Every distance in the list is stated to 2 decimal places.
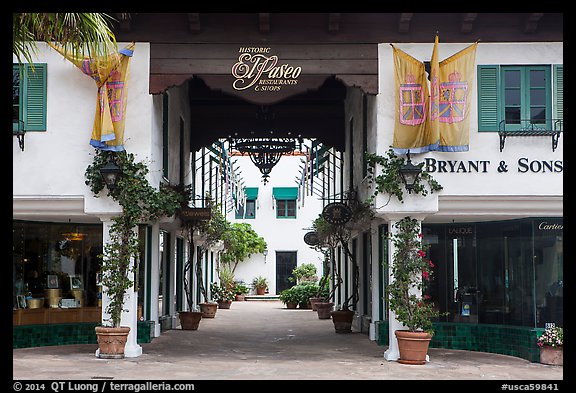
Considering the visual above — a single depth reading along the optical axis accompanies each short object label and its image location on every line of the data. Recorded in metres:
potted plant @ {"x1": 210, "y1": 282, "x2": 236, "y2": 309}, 30.78
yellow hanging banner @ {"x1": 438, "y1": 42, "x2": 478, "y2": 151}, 13.60
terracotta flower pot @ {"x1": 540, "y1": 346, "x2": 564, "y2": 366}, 13.66
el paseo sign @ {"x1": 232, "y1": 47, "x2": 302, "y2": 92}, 14.00
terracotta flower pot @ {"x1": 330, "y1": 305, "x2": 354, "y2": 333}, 19.69
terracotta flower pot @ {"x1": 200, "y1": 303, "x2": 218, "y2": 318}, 25.59
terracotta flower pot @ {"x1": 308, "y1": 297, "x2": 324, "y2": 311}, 29.37
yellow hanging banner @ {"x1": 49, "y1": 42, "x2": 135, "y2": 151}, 13.55
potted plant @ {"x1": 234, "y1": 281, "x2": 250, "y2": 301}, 37.67
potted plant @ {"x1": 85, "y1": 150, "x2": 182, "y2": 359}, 13.70
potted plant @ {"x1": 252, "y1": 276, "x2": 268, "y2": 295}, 40.34
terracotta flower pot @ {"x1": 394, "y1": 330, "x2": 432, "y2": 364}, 13.31
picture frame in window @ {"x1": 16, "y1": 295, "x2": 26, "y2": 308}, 16.12
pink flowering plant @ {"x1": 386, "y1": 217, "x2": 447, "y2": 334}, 13.46
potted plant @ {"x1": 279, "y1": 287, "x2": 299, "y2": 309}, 31.45
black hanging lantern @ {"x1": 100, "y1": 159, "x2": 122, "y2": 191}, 13.36
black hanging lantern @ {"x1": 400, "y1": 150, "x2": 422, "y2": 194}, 13.41
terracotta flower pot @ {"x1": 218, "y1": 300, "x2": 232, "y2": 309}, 31.61
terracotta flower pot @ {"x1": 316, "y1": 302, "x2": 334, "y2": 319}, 24.78
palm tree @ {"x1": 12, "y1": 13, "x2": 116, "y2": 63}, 8.95
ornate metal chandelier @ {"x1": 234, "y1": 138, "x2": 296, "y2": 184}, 24.50
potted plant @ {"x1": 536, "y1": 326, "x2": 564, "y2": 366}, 13.65
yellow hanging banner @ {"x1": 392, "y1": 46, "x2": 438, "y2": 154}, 13.60
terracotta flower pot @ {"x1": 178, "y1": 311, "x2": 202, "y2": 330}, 20.39
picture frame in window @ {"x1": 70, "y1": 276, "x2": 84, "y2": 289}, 17.06
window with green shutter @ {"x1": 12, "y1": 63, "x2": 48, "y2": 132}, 14.09
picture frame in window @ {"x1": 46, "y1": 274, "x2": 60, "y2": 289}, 16.80
